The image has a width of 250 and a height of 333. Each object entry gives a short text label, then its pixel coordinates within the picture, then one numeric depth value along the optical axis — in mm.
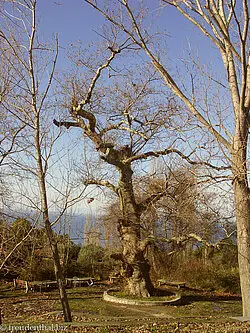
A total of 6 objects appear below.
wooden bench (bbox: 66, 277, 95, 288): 13676
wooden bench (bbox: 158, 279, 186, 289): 13198
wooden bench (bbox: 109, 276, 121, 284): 14792
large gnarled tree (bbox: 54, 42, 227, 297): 10016
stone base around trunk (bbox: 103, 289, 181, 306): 10239
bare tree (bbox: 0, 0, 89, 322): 5395
